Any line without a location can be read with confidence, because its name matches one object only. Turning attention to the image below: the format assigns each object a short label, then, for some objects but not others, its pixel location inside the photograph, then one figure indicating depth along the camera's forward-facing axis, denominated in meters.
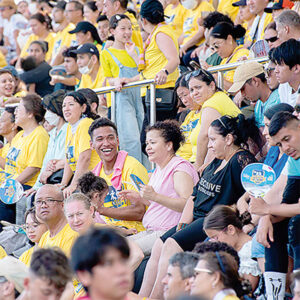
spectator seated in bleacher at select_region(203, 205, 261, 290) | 9.73
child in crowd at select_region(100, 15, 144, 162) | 15.31
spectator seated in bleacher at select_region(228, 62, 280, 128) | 12.61
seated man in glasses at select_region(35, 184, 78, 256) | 11.31
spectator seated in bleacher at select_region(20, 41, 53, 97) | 20.62
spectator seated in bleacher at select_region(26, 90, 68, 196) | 14.71
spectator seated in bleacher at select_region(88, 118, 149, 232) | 12.07
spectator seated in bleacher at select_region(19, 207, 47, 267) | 12.81
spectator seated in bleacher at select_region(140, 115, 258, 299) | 10.46
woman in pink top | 11.38
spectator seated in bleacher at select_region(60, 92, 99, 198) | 13.94
